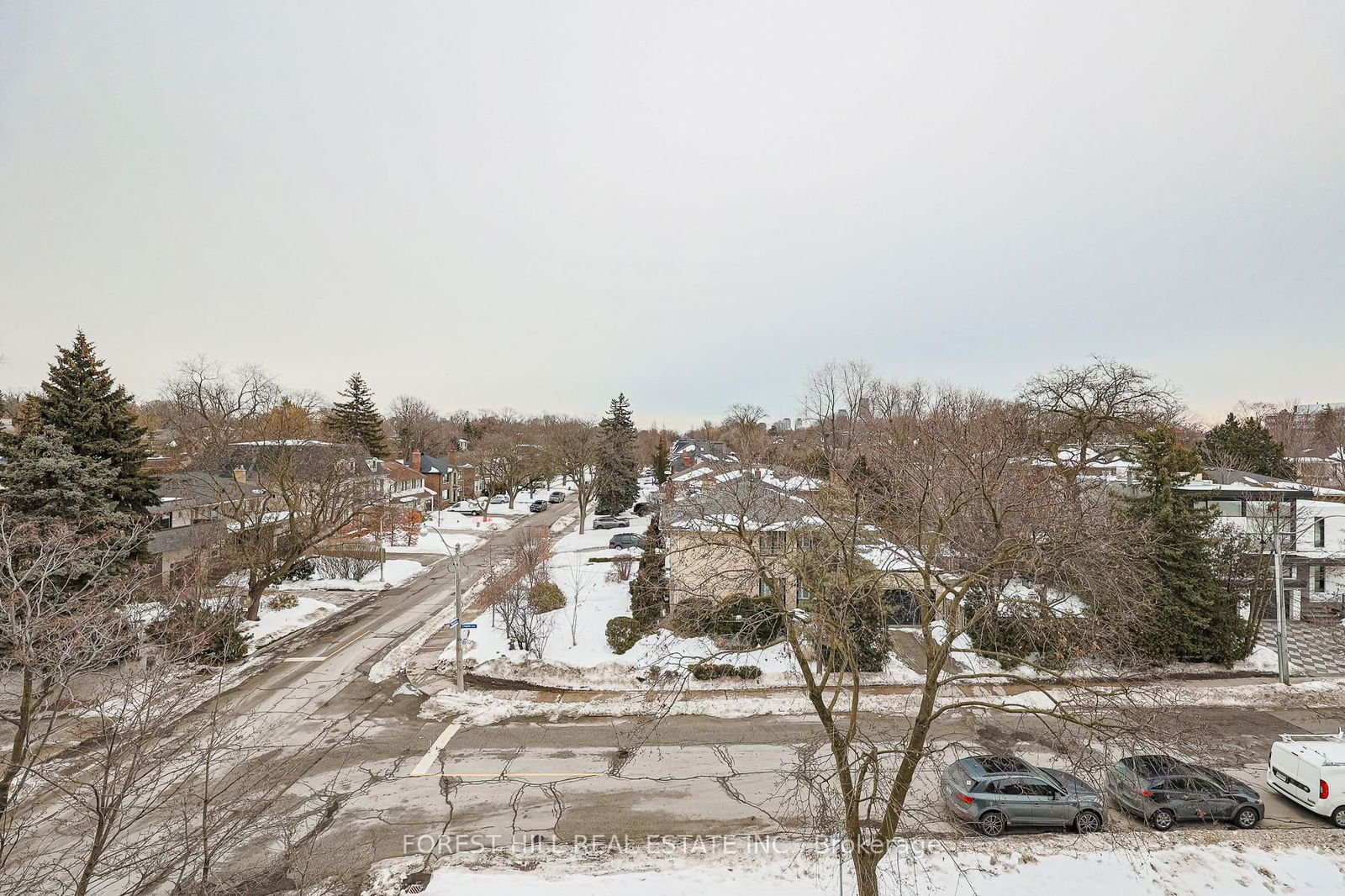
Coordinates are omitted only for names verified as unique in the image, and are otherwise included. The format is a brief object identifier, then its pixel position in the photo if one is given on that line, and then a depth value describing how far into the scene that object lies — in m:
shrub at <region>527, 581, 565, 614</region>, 22.62
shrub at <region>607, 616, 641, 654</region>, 20.52
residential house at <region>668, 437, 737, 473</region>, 70.71
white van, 11.45
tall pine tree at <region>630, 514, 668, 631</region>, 21.64
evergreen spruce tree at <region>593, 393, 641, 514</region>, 50.34
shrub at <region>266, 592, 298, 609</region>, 25.80
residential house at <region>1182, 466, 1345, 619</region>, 21.64
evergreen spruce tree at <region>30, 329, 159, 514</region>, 21.56
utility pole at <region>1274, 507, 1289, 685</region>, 18.14
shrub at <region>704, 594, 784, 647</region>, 19.94
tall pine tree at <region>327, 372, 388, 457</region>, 66.81
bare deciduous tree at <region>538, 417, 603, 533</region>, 47.31
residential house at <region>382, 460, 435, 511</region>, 51.90
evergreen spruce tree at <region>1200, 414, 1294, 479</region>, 45.59
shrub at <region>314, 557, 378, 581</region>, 32.59
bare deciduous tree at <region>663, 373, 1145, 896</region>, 8.70
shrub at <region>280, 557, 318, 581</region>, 31.34
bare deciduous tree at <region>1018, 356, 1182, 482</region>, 25.89
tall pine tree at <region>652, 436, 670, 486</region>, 65.69
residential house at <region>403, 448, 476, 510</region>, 62.77
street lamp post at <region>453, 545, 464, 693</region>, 17.94
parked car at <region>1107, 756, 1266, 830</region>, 11.36
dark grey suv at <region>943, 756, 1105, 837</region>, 11.42
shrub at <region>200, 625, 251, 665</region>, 18.62
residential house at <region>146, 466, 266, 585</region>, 24.59
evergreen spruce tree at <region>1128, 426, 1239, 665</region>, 19.53
